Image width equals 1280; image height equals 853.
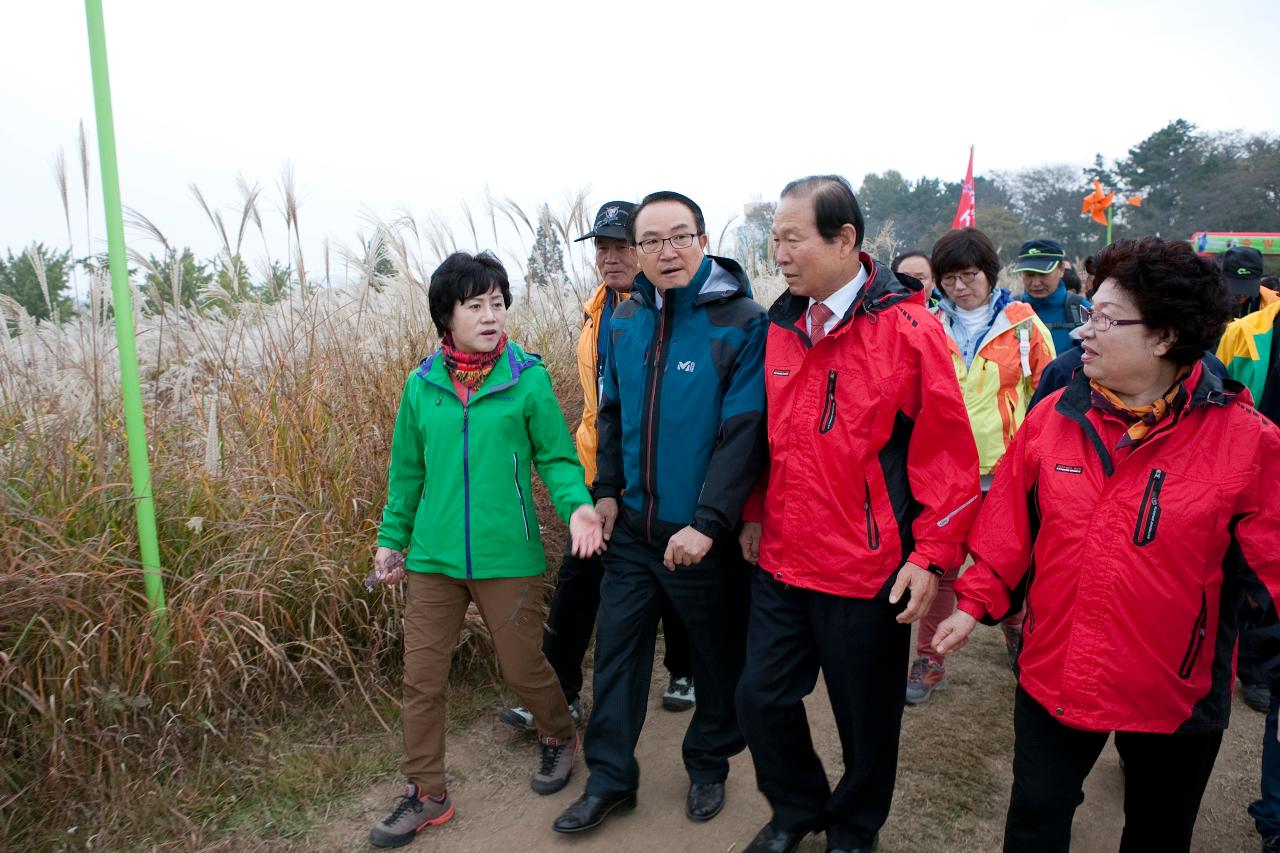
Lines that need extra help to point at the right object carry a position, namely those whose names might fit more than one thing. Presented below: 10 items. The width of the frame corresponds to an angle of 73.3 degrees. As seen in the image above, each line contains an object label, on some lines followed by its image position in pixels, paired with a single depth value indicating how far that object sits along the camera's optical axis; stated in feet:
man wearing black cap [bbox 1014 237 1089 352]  16.51
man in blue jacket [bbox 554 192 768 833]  8.91
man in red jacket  7.89
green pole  9.82
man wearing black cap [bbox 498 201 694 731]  11.62
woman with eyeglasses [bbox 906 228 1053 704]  13.28
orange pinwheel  64.13
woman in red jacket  6.22
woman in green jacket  9.70
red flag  35.83
